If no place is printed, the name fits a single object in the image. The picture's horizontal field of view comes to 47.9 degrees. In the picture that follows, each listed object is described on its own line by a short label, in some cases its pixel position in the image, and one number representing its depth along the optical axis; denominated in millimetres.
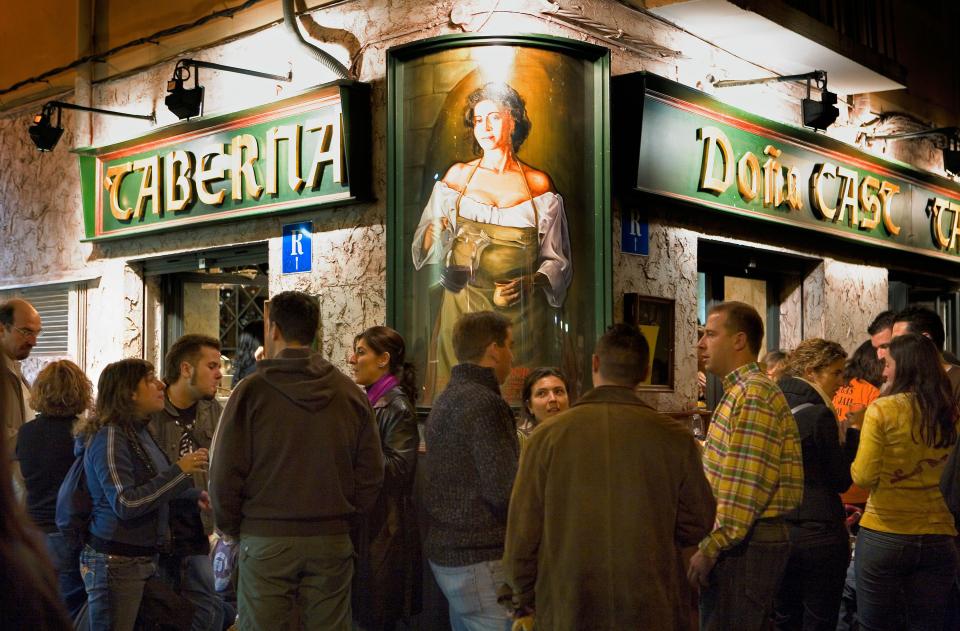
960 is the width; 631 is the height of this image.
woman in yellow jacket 5312
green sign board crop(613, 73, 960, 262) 7422
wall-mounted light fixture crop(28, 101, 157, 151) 8945
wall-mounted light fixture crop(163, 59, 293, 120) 8094
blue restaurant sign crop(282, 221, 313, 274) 7895
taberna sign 7453
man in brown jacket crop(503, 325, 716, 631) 3678
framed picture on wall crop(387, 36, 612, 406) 6906
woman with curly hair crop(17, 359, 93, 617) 5621
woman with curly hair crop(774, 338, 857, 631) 5391
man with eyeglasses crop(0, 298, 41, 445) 6656
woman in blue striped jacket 5027
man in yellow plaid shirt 4539
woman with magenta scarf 5082
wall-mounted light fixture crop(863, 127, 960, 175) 10719
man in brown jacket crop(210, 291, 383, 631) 4480
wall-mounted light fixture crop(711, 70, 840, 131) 8859
